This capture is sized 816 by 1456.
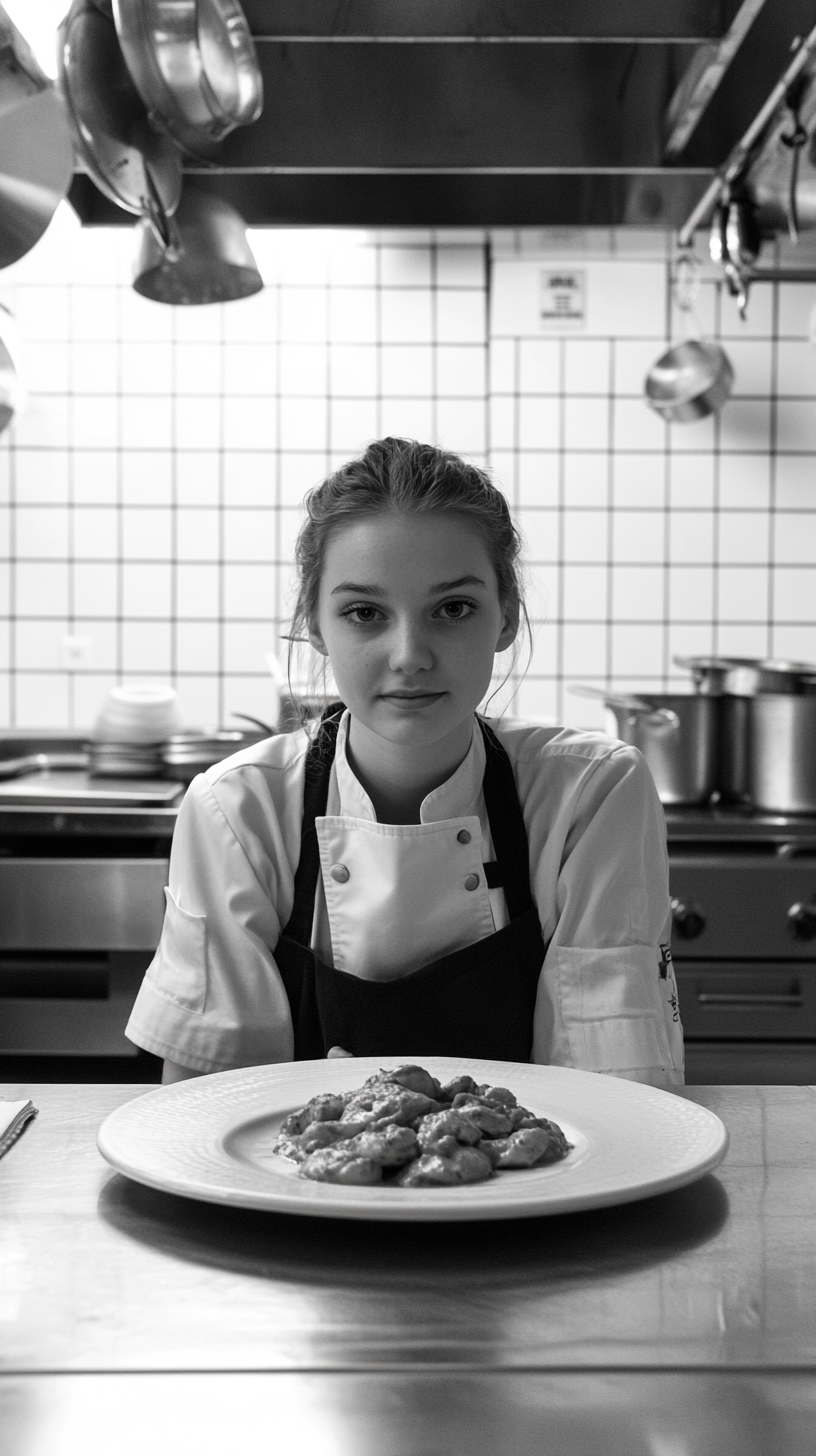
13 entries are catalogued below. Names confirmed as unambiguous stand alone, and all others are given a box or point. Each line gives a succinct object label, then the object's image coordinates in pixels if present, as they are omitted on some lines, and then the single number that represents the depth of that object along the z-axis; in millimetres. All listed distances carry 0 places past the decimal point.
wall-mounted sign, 2898
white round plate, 605
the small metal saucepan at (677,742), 2336
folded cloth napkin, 771
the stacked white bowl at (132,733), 2578
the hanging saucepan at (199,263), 1869
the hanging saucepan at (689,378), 2805
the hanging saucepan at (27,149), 981
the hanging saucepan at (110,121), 1405
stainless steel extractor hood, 1781
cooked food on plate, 667
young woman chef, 1119
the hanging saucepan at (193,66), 1325
